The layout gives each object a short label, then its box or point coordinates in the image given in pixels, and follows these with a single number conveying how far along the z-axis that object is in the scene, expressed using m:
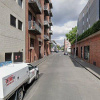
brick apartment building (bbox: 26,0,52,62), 15.15
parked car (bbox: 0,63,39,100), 3.11
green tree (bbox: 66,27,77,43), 50.74
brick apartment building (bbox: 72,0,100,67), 13.16
